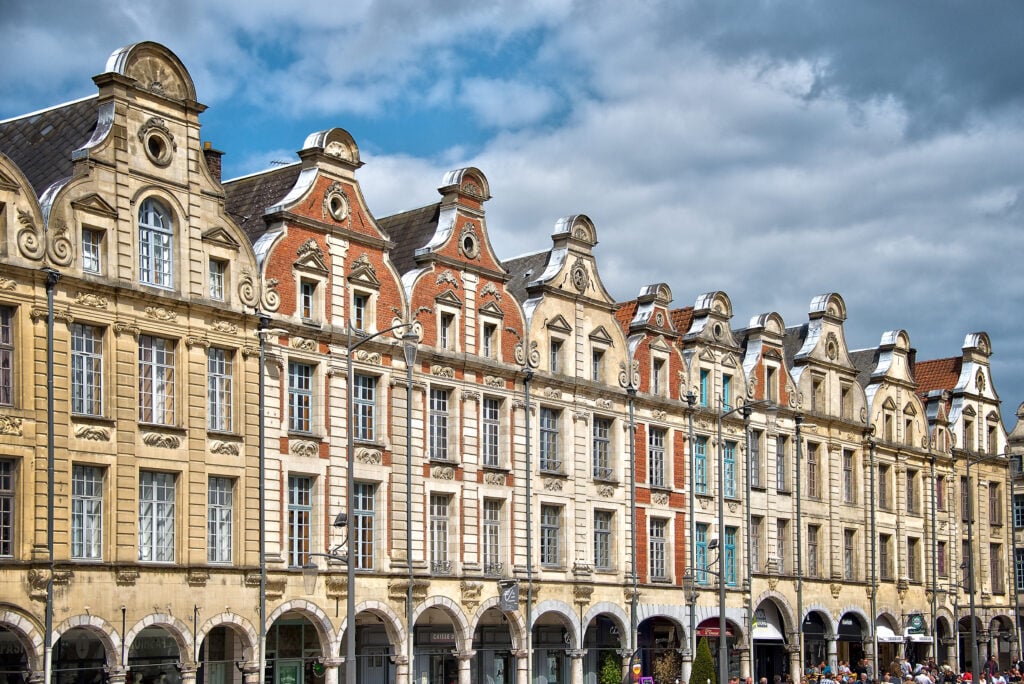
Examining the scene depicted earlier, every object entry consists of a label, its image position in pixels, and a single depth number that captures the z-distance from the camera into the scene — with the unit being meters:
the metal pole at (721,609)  45.51
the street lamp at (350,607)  33.31
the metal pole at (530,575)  44.94
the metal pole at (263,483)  37.09
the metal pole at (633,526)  48.75
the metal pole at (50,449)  32.31
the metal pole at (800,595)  55.99
